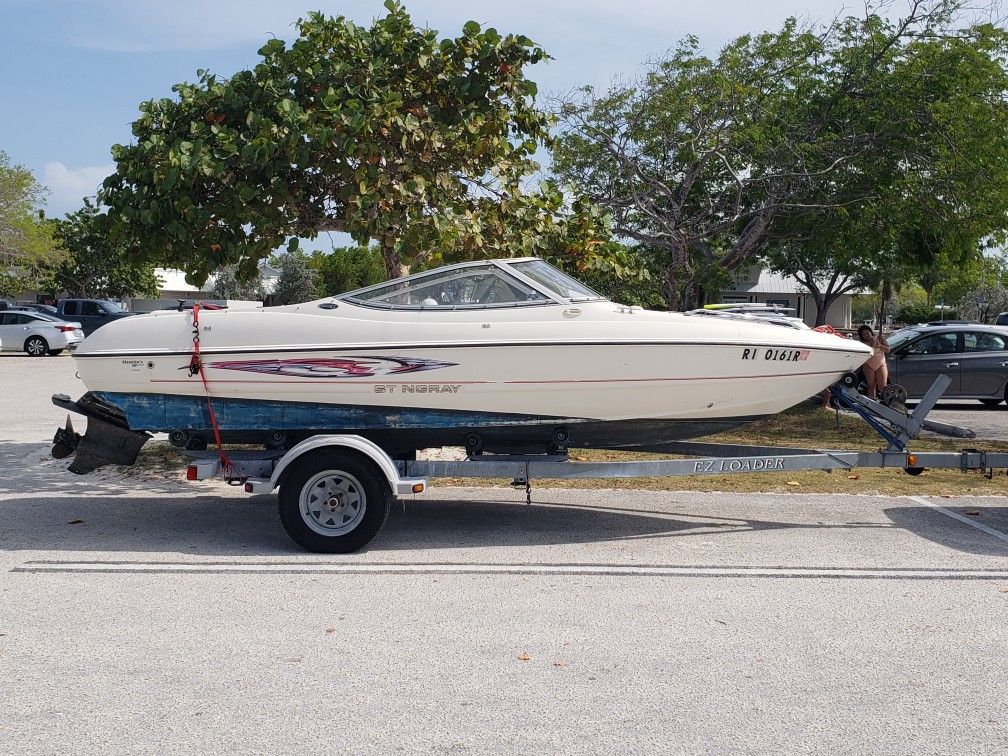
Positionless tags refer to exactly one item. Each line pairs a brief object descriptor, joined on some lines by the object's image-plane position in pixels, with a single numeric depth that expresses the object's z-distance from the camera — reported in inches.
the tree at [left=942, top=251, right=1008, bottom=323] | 2977.4
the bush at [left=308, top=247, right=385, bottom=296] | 2659.9
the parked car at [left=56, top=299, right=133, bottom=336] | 1446.9
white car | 1312.7
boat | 299.3
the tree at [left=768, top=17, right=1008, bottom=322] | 617.3
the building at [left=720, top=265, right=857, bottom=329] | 2125.7
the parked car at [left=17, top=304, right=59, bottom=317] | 1614.4
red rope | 300.7
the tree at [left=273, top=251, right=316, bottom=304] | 2970.0
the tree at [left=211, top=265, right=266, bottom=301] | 2754.2
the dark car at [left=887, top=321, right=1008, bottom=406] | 696.4
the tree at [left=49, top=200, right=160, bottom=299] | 2063.2
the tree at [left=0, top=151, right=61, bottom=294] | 1888.5
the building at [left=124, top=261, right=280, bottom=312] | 3181.6
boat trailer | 289.7
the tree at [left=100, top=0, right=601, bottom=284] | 389.4
